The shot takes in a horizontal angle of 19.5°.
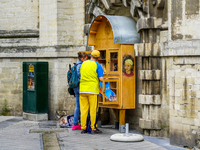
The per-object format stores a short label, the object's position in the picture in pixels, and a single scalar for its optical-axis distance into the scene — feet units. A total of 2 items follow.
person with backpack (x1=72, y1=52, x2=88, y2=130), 43.14
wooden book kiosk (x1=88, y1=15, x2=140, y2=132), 41.94
